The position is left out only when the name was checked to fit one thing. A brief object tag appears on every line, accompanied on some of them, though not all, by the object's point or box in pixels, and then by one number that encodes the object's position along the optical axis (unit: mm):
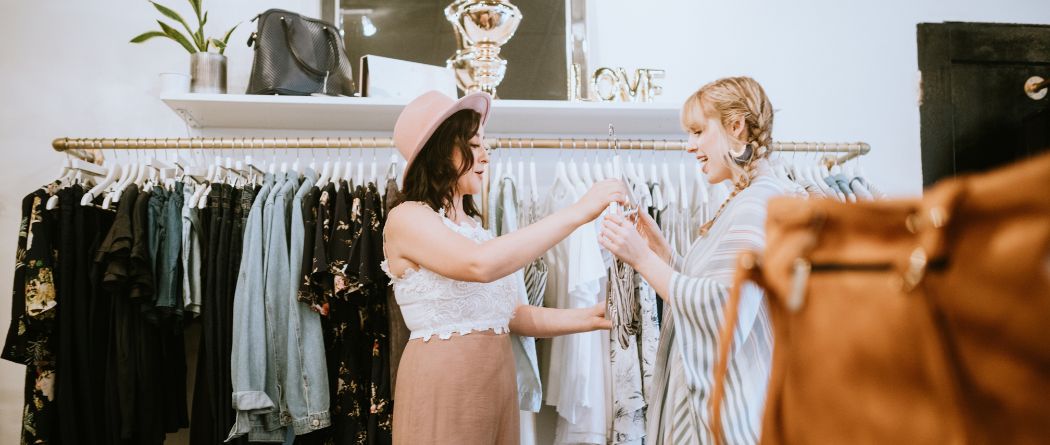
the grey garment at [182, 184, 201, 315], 2416
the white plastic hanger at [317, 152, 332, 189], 2632
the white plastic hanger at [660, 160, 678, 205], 2682
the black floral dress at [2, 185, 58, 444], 2328
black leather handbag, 2750
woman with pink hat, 1785
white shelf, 2727
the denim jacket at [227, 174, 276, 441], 2311
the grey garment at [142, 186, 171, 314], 2389
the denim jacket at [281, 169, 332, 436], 2342
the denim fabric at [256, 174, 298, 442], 2361
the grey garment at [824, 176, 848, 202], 2678
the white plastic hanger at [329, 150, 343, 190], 2660
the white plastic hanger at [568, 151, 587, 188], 2680
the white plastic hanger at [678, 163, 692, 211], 2674
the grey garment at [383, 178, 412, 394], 2322
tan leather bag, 408
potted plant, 2795
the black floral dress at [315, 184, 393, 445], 2332
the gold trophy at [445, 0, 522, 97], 2613
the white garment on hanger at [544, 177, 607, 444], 2420
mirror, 3188
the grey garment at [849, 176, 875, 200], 2695
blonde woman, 1467
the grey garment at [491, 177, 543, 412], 2377
